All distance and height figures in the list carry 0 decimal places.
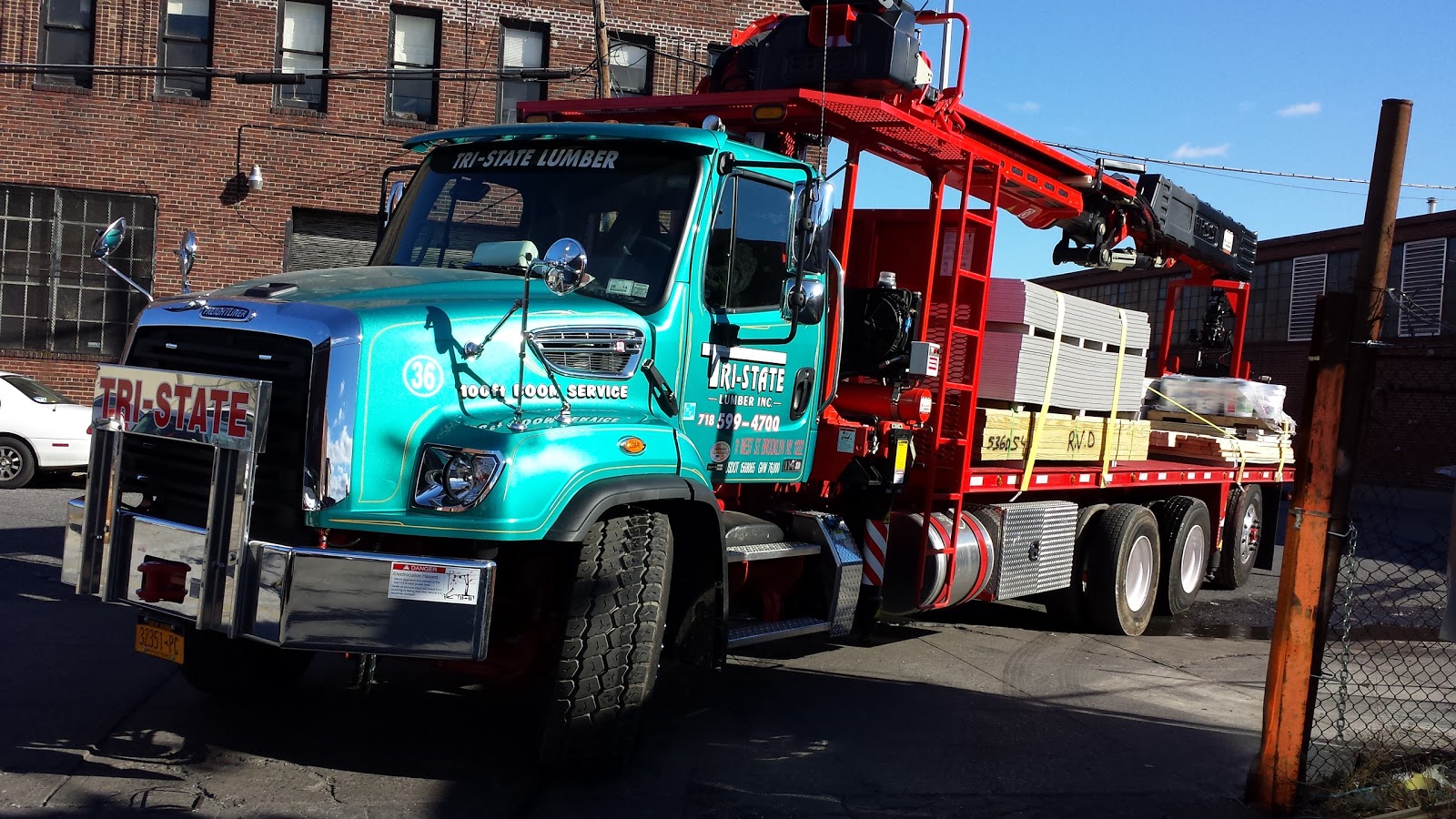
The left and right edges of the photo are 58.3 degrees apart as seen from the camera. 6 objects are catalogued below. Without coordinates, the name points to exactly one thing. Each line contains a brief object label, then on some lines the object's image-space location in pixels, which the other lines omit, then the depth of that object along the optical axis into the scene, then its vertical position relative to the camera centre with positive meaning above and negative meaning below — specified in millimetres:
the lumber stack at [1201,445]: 11523 -437
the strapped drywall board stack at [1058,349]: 8266 +209
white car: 14914 -1797
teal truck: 4699 -369
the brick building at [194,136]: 20000 +2460
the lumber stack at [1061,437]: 8109 -381
